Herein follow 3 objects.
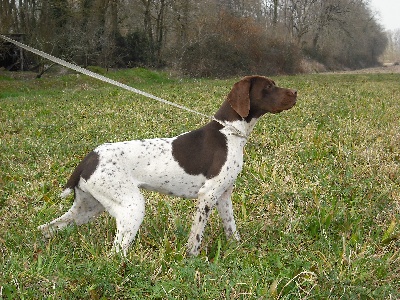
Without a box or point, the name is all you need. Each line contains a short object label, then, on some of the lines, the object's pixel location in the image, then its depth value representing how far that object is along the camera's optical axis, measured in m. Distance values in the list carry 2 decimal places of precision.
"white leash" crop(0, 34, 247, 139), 3.75
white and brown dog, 3.58
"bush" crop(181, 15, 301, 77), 29.89
